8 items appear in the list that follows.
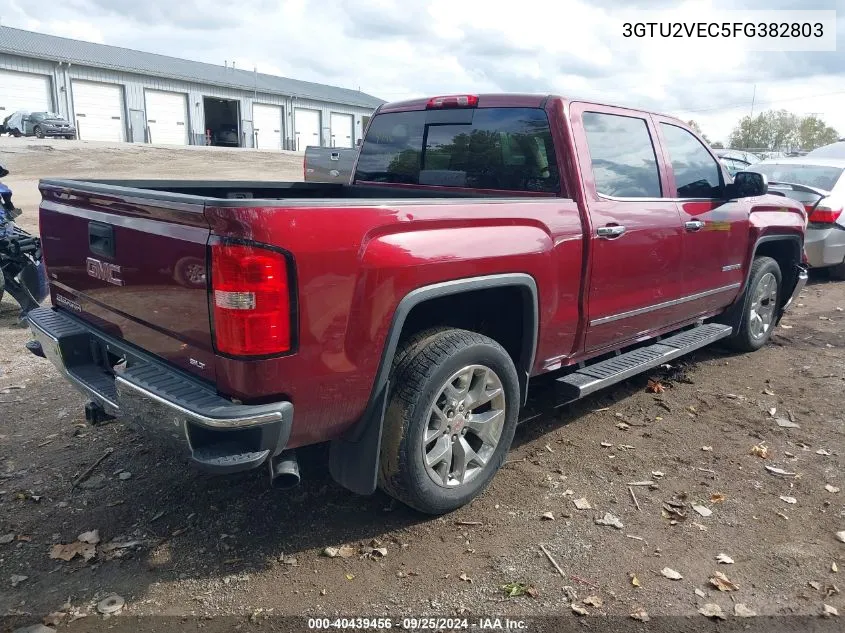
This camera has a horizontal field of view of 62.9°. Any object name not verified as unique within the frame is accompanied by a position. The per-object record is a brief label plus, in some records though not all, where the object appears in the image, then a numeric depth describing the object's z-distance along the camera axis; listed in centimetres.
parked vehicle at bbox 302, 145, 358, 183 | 1323
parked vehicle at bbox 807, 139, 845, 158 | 1347
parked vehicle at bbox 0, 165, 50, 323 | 618
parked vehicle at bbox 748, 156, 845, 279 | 873
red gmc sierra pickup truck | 251
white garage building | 3338
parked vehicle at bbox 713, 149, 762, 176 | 1614
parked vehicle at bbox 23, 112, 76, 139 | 3033
